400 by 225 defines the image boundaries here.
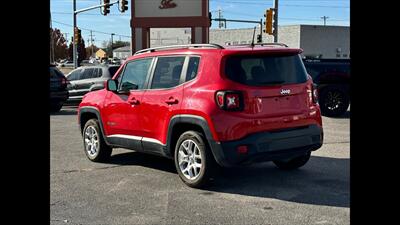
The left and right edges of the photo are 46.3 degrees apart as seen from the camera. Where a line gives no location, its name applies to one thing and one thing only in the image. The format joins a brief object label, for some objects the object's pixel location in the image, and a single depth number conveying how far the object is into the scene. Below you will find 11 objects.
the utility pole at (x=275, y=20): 24.23
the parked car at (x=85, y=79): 16.88
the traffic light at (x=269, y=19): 24.70
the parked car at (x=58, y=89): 15.34
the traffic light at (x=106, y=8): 28.59
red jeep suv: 5.35
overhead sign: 31.80
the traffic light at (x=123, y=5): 27.86
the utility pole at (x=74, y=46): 31.34
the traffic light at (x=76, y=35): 31.94
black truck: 13.38
